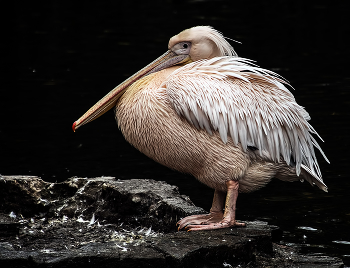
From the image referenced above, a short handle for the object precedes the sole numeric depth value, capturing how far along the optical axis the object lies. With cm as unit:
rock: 899
